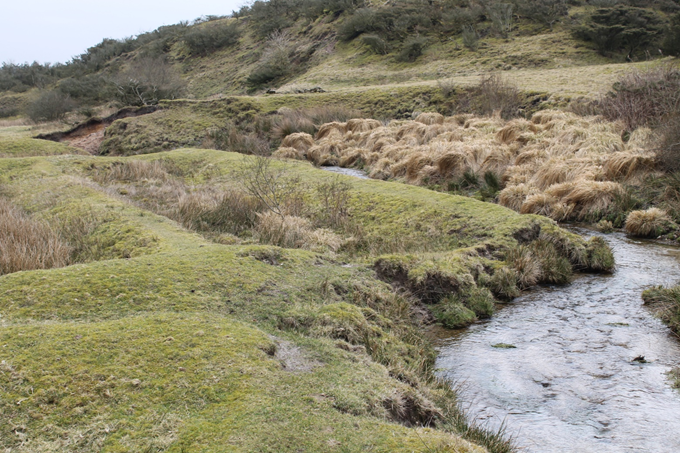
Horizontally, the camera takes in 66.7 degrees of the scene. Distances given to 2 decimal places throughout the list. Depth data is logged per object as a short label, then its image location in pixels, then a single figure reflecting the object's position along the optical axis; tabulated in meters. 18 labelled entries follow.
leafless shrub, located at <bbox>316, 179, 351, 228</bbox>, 10.14
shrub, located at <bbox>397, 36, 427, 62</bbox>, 36.06
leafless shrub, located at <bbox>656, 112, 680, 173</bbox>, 11.76
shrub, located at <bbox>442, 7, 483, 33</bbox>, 37.50
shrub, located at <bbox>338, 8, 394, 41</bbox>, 41.09
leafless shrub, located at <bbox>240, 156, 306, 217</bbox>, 10.60
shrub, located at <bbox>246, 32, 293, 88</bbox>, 43.62
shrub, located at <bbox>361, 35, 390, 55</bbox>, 38.74
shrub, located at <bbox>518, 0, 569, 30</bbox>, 34.78
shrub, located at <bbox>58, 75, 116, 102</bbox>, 43.81
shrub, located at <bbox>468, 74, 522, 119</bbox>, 20.09
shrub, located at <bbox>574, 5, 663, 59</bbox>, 28.45
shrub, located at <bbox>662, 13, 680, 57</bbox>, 23.22
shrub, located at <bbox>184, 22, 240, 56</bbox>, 57.62
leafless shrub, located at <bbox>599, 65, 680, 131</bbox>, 14.36
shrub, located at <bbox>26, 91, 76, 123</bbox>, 34.53
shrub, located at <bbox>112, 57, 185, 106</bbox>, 34.01
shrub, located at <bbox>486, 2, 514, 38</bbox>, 35.03
